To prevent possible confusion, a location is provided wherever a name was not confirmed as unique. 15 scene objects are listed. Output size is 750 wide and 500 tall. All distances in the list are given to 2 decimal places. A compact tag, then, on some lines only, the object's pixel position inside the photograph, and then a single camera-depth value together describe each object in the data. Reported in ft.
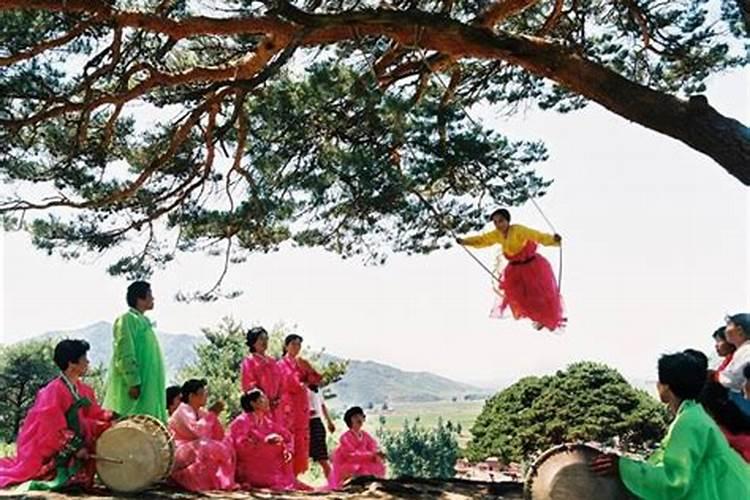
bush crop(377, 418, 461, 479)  78.07
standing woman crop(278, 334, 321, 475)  24.86
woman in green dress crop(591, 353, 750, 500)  10.94
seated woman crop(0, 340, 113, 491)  18.25
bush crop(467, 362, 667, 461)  64.85
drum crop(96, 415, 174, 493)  18.11
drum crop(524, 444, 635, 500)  12.12
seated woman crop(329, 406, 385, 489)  25.17
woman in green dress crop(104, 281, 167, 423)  20.07
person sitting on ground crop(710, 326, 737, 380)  17.03
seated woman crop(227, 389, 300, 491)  22.09
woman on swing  23.22
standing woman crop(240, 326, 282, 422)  23.94
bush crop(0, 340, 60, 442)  75.41
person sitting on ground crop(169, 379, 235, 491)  20.24
